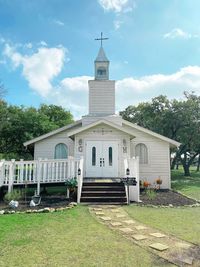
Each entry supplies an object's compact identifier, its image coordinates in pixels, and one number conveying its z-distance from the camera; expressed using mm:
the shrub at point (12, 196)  10008
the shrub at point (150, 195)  11703
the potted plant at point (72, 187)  10374
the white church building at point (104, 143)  14609
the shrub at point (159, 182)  15325
